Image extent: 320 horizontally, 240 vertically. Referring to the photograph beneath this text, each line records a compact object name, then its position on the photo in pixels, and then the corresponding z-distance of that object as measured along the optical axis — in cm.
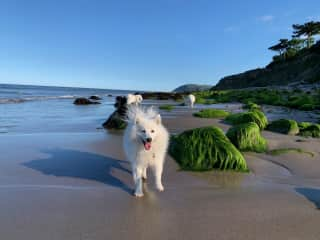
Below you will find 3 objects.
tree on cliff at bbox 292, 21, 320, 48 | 5439
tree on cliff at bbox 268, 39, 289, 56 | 6312
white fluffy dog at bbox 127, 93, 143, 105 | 1208
